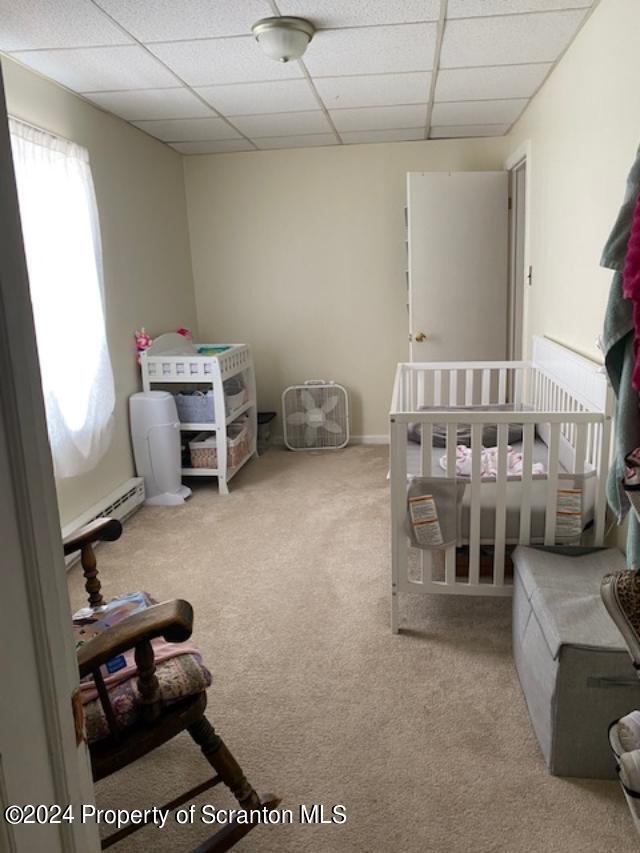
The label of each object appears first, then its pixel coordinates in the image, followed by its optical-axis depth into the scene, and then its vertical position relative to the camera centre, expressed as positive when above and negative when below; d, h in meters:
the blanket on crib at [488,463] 2.67 -0.78
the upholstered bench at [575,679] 1.59 -1.00
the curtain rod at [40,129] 2.81 +0.77
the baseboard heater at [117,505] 3.19 -1.11
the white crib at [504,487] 2.12 -0.72
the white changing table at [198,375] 3.91 -0.50
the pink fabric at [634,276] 1.13 -0.01
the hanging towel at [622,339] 1.21 -0.12
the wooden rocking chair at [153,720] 1.28 -0.91
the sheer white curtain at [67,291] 2.86 +0.03
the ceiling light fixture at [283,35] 2.43 +0.96
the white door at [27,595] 0.66 -0.32
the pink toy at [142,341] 3.93 -0.28
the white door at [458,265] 4.32 +0.11
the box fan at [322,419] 4.99 -1.00
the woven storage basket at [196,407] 3.98 -0.70
